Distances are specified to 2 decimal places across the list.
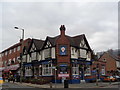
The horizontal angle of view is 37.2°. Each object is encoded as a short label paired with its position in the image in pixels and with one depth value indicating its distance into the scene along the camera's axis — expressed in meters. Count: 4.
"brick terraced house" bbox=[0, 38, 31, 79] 48.25
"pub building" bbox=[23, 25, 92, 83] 32.28
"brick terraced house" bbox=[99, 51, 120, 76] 55.92
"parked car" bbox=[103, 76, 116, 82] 36.97
